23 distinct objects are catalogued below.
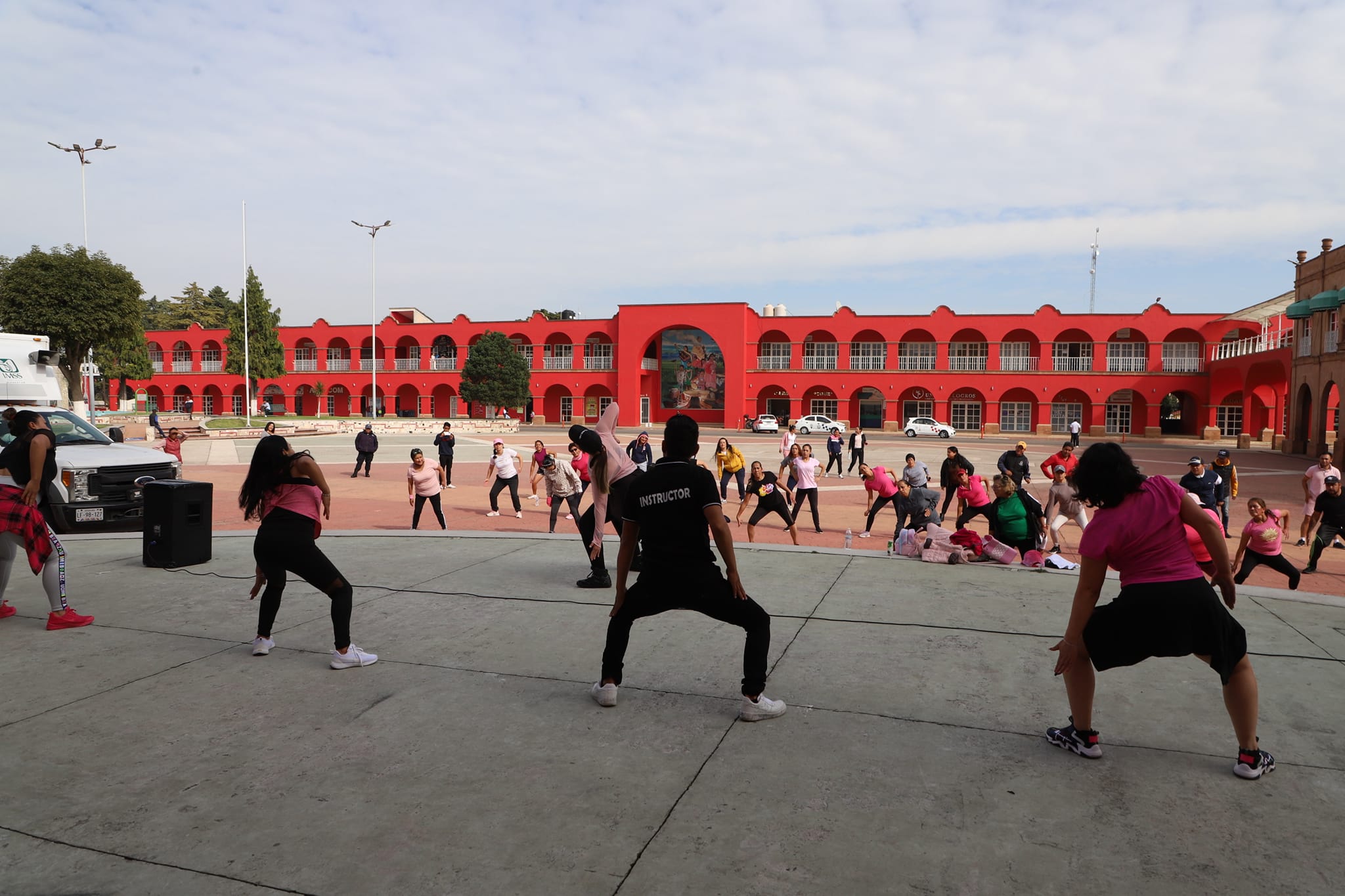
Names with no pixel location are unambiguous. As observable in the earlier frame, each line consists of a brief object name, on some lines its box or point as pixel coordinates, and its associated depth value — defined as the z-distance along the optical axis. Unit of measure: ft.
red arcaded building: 160.76
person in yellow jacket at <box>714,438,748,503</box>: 48.65
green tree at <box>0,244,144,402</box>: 94.12
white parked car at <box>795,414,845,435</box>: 161.68
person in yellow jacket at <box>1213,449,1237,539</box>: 38.70
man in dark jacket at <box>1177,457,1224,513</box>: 36.35
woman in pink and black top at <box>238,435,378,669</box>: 15.23
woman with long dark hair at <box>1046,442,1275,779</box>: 10.87
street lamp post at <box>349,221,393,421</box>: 159.74
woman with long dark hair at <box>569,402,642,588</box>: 22.26
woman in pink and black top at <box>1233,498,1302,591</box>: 26.73
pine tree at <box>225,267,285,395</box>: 166.50
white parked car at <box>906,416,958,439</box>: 158.61
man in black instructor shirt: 12.93
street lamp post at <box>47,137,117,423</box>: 116.16
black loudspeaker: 24.85
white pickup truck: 34.45
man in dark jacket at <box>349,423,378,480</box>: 67.36
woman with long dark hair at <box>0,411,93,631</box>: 17.81
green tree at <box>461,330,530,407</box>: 179.83
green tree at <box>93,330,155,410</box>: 168.35
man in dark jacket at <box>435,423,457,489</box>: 59.98
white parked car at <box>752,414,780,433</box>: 162.81
